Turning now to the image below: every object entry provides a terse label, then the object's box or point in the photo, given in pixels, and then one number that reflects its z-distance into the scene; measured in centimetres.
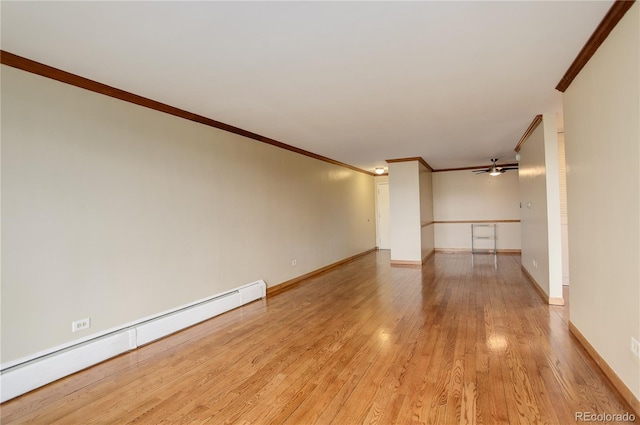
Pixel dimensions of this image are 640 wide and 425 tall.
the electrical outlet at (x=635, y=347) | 178
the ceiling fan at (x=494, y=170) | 714
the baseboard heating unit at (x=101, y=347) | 218
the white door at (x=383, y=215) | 961
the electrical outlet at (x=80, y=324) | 250
